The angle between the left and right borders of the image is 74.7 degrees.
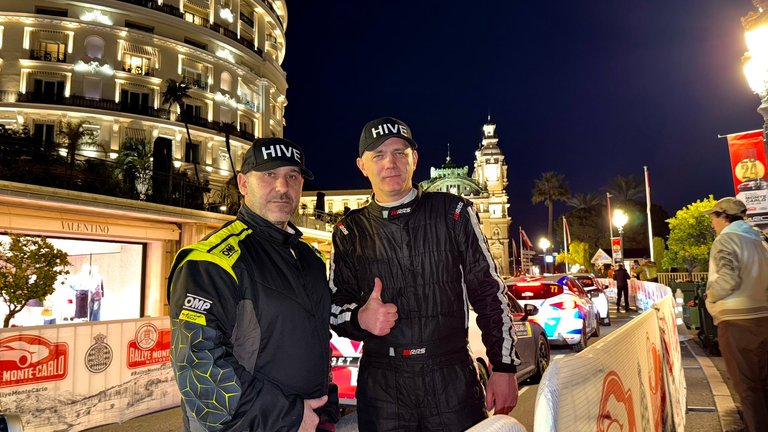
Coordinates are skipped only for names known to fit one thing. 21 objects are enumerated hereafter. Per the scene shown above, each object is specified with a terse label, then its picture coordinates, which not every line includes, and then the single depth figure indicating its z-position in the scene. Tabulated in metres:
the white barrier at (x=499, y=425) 1.28
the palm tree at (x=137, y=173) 18.22
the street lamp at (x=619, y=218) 32.62
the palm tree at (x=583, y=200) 90.31
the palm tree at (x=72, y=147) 15.98
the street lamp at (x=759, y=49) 6.10
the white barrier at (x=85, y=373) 6.19
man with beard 2.04
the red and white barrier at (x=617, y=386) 1.60
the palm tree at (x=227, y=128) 42.09
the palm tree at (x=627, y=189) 84.69
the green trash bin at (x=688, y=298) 11.18
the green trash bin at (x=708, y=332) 9.67
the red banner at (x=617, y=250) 31.80
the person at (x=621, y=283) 20.80
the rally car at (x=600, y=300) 16.72
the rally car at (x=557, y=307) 10.84
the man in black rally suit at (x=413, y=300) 2.80
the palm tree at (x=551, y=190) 90.19
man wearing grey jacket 4.46
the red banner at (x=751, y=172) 6.52
